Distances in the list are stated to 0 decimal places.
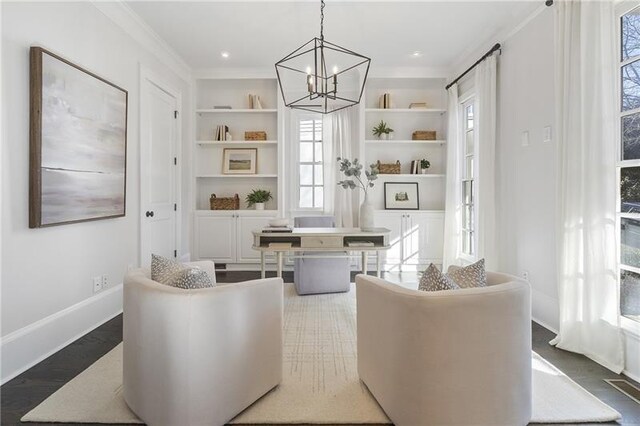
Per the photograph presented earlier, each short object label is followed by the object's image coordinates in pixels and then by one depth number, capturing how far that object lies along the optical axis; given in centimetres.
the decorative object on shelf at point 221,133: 511
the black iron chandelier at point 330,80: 468
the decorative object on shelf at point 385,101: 507
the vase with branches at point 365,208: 336
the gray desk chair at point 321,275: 375
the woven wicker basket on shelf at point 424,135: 504
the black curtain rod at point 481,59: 359
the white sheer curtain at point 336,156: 515
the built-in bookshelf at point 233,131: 527
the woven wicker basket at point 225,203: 510
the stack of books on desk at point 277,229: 326
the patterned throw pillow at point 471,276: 165
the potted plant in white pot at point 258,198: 507
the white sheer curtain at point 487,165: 365
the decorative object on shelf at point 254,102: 512
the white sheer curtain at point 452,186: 461
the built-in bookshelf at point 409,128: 522
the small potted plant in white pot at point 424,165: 507
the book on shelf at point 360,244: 323
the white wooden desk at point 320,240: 320
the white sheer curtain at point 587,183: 225
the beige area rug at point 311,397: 168
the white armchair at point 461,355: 141
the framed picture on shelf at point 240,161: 523
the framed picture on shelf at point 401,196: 513
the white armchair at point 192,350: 147
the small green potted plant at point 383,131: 509
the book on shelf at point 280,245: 320
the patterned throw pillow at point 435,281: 154
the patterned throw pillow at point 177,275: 163
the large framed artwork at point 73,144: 222
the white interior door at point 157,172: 366
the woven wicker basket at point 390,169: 510
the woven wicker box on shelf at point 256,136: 514
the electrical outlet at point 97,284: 288
